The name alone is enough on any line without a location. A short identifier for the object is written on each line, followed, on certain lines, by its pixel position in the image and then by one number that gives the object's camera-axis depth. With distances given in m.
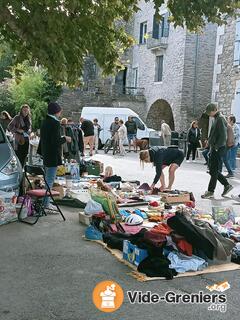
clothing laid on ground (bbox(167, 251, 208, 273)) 5.34
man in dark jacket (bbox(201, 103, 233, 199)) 10.20
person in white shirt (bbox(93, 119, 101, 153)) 22.94
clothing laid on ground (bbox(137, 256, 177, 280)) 5.16
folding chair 7.73
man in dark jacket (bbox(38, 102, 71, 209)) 8.20
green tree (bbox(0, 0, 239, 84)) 7.23
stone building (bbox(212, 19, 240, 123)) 22.12
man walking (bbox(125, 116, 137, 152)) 25.27
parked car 7.45
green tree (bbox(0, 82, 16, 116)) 40.04
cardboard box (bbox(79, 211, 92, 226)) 7.45
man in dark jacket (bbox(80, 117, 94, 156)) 18.88
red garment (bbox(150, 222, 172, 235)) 5.80
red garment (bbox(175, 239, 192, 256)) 5.52
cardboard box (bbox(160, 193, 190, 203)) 9.27
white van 26.42
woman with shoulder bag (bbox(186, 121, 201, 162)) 19.89
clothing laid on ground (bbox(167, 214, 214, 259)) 5.57
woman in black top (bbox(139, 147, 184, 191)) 9.88
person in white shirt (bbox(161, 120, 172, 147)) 23.33
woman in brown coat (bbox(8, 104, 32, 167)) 11.45
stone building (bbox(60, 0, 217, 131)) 29.64
